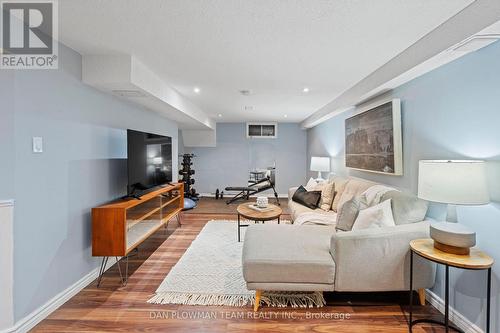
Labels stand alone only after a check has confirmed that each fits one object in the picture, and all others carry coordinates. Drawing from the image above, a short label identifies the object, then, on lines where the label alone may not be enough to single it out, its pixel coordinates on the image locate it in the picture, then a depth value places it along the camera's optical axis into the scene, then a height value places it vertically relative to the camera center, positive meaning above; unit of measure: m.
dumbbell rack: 6.68 -0.33
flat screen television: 2.83 +0.03
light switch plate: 1.86 +0.15
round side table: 1.47 -0.60
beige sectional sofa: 1.97 -0.83
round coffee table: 3.23 -0.68
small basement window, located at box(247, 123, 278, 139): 7.31 +0.99
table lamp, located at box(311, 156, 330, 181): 5.01 +0.00
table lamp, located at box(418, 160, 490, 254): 1.51 -0.17
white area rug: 2.16 -1.19
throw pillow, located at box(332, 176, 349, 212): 3.69 -0.39
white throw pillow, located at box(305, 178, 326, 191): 4.28 -0.40
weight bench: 6.61 -0.68
